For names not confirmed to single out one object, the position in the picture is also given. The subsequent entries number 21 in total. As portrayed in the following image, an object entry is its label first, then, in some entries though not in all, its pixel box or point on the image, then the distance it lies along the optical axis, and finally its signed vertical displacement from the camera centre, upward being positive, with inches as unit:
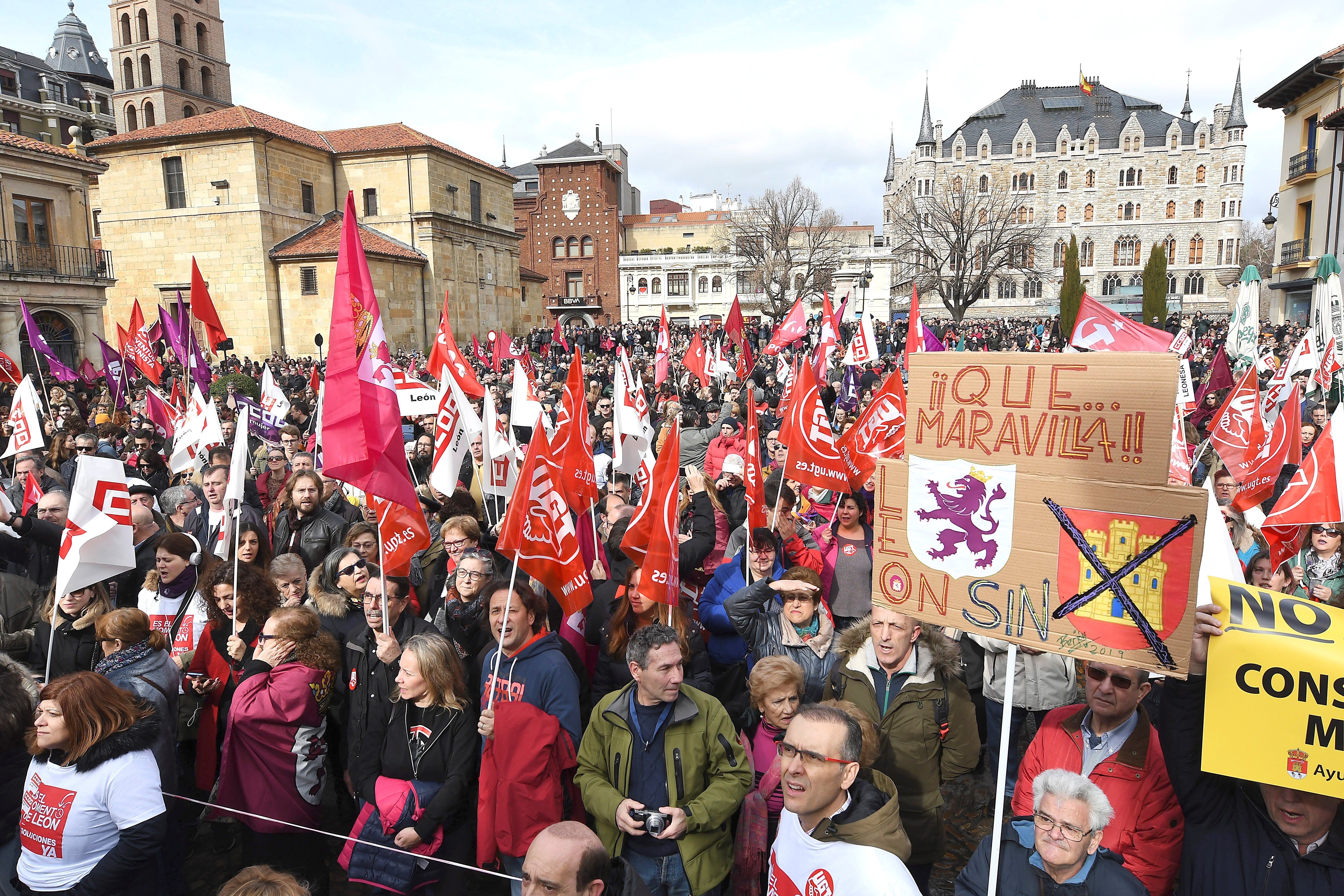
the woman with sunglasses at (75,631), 166.1 -59.2
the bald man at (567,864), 91.7 -60.1
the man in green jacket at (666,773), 120.4 -66.8
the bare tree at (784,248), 2137.1 +268.1
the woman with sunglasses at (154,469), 343.6 -52.4
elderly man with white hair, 90.6 -59.0
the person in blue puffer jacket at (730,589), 175.8 -56.2
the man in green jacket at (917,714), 127.6 -61.4
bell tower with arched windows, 1876.2 +685.0
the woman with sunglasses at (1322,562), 194.9 -57.6
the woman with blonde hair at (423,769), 129.9 -71.3
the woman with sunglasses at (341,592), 176.7 -56.1
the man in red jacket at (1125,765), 107.3 -60.3
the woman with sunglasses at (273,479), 320.2 -54.0
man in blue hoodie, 139.6 -57.5
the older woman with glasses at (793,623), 155.4 -56.4
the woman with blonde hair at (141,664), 135.5 -55.3
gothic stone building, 2839.6 +576.7
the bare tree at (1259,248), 2965.1 +353.2
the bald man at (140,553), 219.8 -57.9
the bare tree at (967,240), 1973.4 +289.3
